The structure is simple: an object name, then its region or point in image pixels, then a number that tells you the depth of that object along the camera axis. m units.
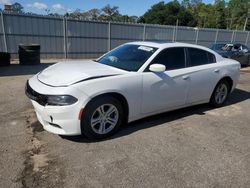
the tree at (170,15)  53.89
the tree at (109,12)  48.91
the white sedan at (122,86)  2.70
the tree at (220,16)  54.77
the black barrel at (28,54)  8.37
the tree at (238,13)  51.74
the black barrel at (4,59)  7.84
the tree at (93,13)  48.14
